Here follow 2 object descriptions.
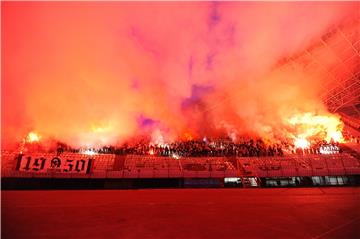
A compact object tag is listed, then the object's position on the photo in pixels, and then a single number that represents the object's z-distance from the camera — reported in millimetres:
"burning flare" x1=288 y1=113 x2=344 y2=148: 28031
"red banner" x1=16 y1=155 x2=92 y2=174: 16894
